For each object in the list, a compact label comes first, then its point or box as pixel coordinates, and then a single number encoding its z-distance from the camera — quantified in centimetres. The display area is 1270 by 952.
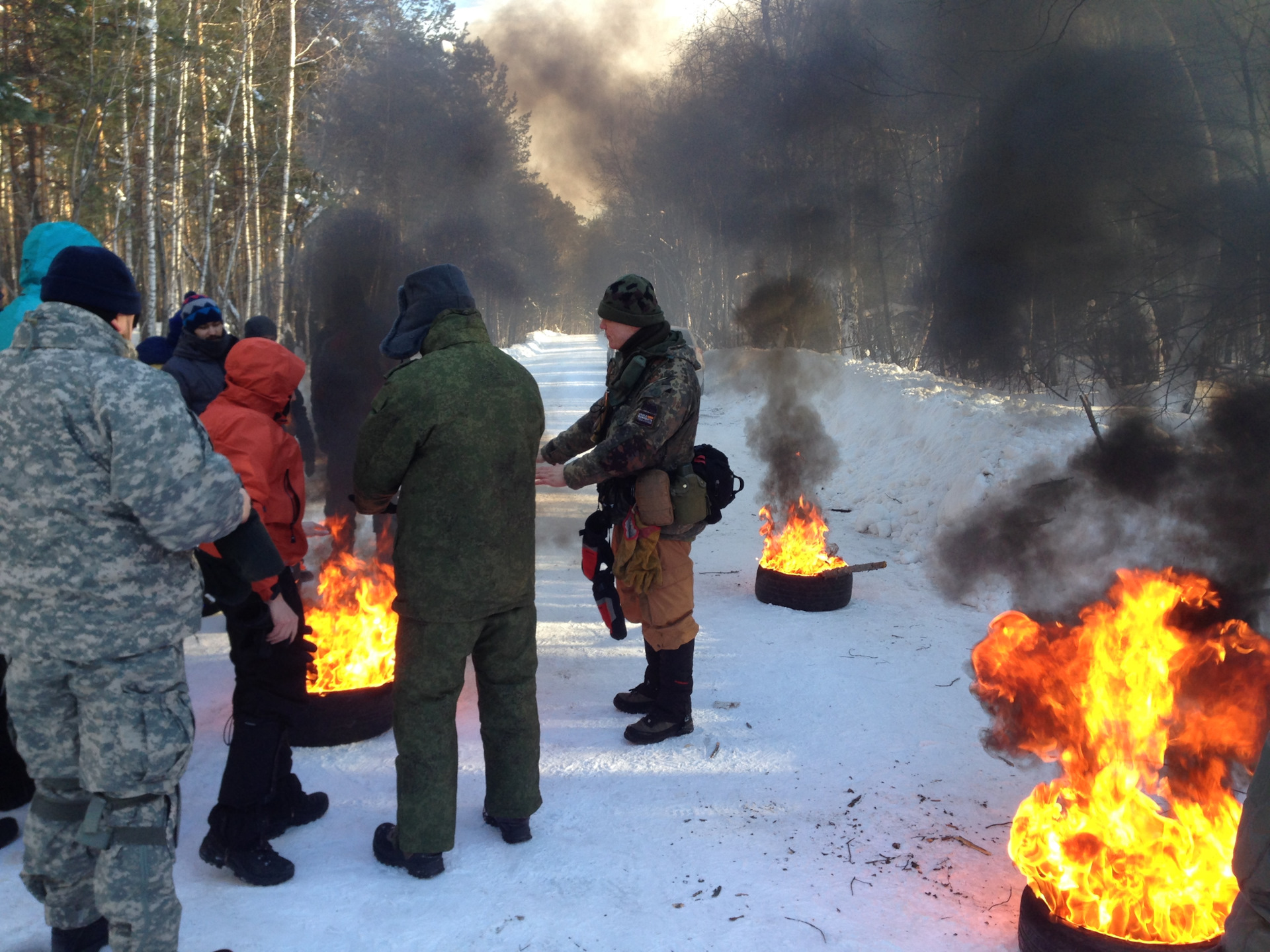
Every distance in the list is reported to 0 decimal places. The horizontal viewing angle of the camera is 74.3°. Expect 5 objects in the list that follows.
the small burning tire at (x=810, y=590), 586
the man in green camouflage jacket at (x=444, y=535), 281
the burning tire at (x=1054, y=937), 215
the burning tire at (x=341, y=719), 373
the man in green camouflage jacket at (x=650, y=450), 382
